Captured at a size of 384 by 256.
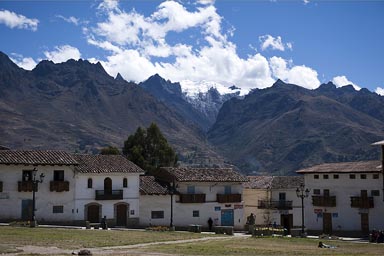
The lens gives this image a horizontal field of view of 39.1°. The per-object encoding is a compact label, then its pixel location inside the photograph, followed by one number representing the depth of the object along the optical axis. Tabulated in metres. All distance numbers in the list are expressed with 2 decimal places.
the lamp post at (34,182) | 46.56
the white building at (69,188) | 53.75
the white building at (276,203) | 74.62
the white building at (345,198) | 59.78
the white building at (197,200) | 61.94
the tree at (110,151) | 88.62
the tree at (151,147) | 90.04
